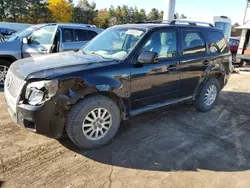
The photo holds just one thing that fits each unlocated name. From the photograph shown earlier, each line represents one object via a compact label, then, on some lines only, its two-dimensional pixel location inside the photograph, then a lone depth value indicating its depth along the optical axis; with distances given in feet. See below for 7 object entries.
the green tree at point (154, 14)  245.04
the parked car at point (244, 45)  35.09
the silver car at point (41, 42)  21.13
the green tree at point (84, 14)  179.23
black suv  9.70
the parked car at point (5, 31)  66.13
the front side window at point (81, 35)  23.23
